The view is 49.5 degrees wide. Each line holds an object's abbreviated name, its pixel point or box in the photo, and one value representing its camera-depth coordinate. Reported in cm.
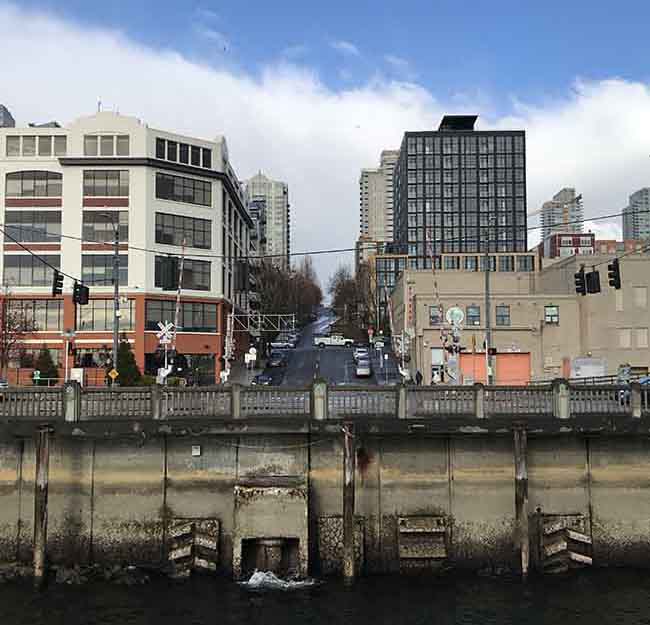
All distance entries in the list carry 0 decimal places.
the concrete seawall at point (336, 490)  2233
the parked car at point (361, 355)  7101
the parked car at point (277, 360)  7425
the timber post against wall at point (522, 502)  2095
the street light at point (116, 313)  3233
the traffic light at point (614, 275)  2659
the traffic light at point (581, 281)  2920
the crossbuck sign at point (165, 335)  3812
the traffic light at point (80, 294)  3012
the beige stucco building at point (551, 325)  5128
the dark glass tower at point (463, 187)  15188
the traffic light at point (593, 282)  2831
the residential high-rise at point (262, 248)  12081
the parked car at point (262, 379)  5921
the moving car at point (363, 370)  6334
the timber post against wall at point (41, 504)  2061
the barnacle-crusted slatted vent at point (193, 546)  2148
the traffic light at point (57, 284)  2991
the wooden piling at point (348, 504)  2086
